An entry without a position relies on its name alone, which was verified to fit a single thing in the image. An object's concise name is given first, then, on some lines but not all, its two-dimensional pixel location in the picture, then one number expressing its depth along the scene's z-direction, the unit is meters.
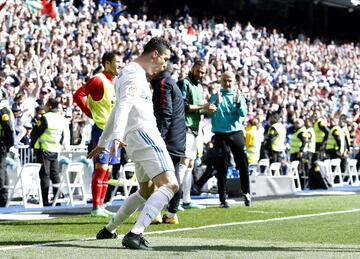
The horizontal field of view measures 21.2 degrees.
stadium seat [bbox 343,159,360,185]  25.81
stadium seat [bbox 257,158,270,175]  22.23
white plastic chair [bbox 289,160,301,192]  22.22
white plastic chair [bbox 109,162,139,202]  15.52
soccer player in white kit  8.73
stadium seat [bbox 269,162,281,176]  21.67
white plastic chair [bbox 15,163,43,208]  15.62
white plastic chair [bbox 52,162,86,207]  16.08
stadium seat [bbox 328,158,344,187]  24.69
